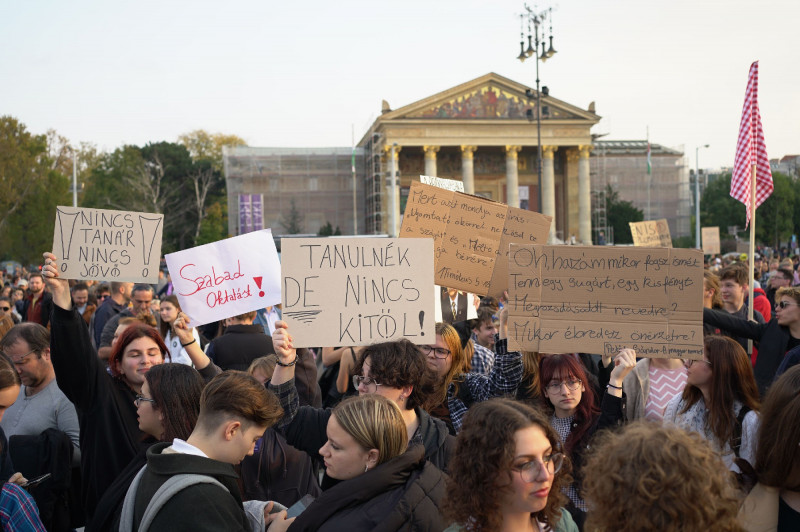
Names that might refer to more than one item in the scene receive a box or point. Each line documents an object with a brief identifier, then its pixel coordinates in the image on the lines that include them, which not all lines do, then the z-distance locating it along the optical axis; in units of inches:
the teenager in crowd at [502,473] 89.5
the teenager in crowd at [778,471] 94.0
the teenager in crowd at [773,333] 203.2
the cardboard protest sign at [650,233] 405.6
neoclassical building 2074.3
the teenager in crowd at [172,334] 233.2
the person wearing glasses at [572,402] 135.8
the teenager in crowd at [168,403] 115.0
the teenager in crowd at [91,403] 130.9
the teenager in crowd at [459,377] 146.9
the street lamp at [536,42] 894.9
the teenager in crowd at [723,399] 128.1
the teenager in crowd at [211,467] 89.7
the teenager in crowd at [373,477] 95.7
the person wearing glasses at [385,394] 126.0
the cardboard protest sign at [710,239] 740.6
